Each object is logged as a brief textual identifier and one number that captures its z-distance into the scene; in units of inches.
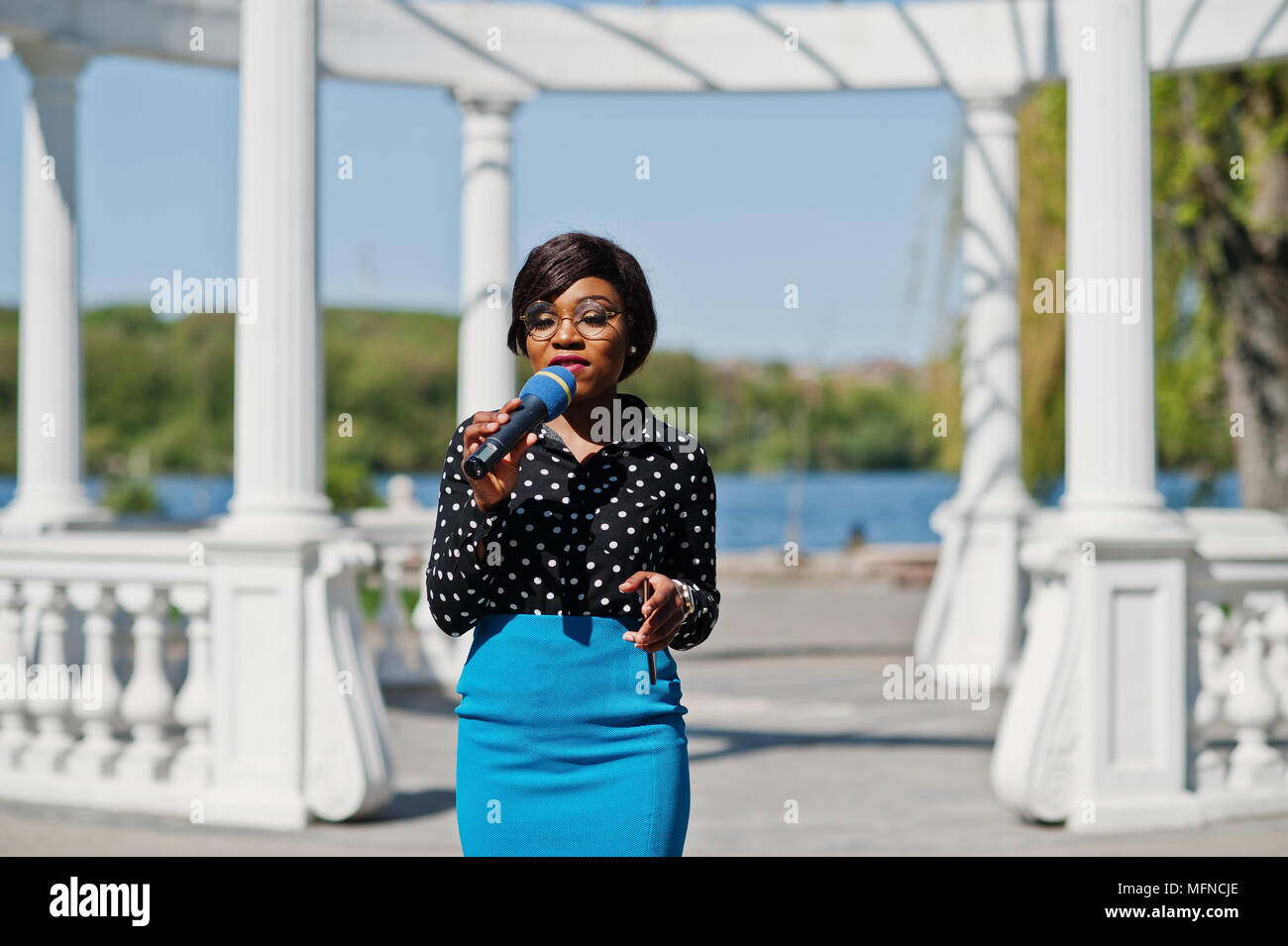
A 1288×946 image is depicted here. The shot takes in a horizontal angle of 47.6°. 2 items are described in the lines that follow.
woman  121.7
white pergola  324.8
